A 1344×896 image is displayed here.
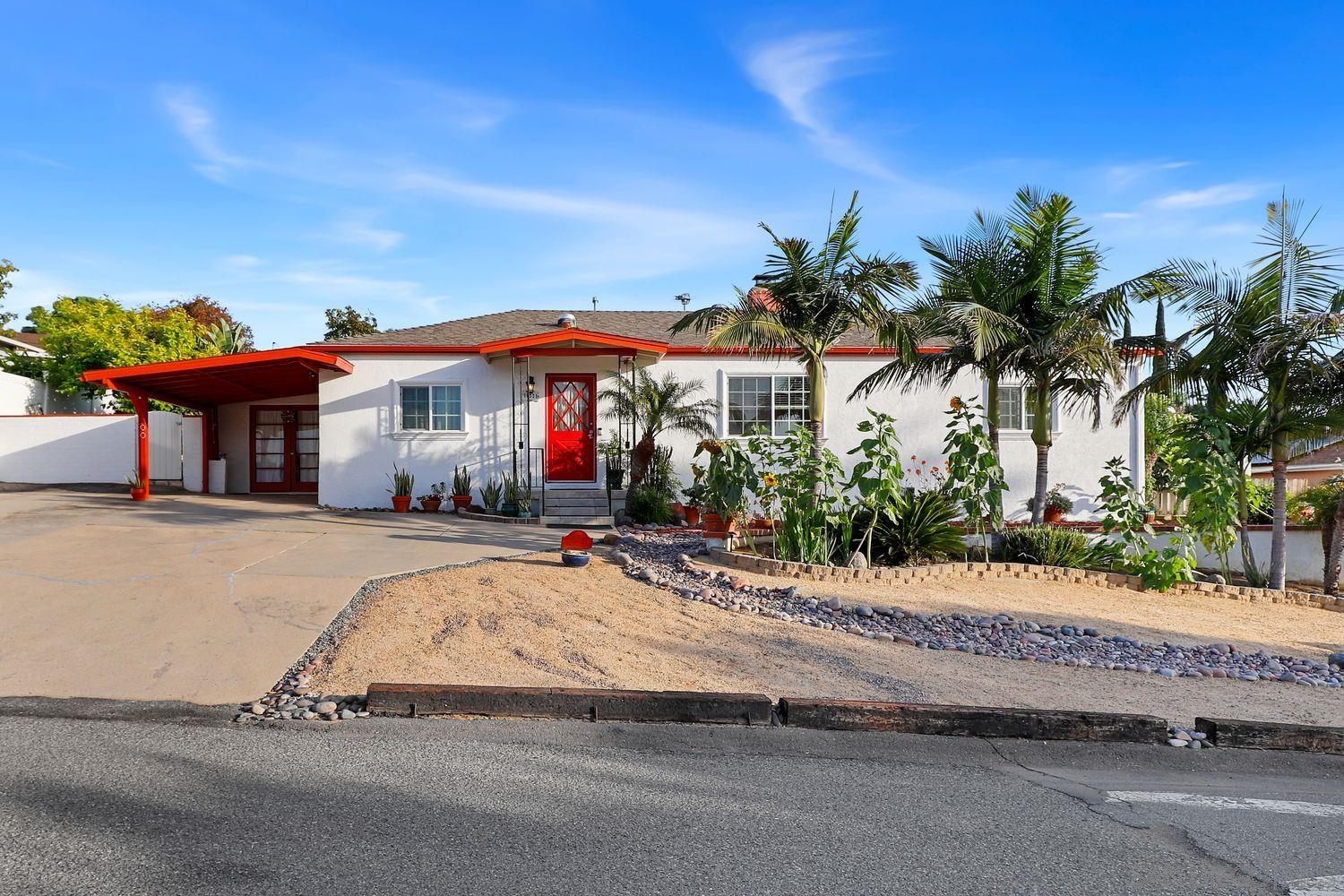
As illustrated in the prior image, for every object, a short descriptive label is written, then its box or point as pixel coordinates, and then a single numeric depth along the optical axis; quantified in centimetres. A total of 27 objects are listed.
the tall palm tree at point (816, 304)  1112
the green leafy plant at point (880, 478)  995
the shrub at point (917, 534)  1070
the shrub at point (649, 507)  1507
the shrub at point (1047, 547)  1123
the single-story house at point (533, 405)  1617
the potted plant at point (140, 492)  1673
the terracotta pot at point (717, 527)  1147
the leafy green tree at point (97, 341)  2661
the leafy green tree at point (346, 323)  3462
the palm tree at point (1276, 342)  1101
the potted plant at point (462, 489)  1582
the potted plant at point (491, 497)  1560
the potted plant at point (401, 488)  1569
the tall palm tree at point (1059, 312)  1177
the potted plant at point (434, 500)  1587
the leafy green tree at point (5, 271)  2988
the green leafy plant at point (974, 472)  1060
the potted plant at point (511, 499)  1523
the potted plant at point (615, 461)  1583
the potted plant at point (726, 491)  1105
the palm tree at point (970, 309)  1164
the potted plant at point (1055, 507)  1627
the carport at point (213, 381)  1503
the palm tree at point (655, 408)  1577
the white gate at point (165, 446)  2148
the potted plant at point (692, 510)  1542
